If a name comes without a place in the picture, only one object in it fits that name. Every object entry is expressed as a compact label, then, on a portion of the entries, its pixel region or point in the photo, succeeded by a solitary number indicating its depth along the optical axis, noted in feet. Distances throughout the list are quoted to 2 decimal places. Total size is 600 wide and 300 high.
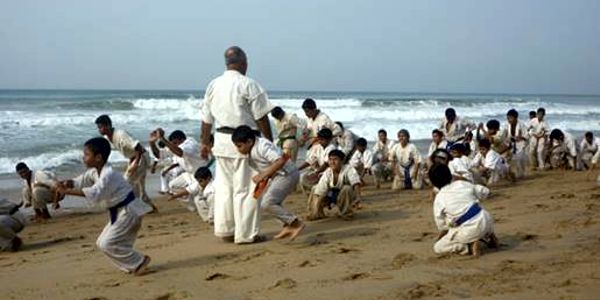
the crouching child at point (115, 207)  16.69
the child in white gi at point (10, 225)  21.80
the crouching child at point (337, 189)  24.70
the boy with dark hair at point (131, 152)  27.84
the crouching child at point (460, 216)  17.99
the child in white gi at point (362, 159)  34.32
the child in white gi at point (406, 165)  35.99
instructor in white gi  20.48
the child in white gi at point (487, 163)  33.01
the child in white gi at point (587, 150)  42.98
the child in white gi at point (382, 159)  37.52
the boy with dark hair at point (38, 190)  29.71
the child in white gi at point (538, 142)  44.09
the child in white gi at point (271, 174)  19.97
